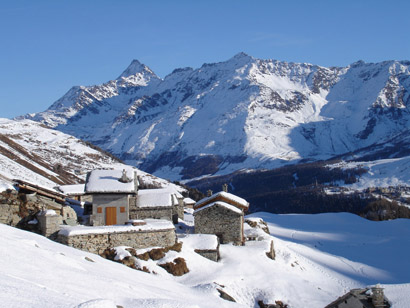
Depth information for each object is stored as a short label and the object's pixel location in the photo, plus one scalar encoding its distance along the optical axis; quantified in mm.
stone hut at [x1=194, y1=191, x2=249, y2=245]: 48500
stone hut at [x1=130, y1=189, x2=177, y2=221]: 52219
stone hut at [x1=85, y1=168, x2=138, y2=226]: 46438
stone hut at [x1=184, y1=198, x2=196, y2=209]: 86269
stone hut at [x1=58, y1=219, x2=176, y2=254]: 36031
